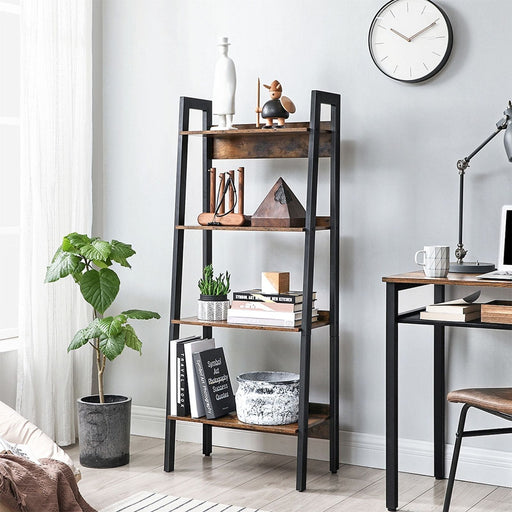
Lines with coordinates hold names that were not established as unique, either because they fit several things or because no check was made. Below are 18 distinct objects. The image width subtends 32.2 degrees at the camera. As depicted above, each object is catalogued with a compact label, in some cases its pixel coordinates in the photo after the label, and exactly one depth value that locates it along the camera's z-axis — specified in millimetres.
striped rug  3107
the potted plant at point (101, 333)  3543
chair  2715
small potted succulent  3545
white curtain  3758
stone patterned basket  3400
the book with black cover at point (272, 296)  3391
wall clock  3410
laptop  3174
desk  3023
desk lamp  3064
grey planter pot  3619
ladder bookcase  3328
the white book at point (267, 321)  3371
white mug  3070
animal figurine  3428
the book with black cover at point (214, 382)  3535
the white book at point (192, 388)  3537
